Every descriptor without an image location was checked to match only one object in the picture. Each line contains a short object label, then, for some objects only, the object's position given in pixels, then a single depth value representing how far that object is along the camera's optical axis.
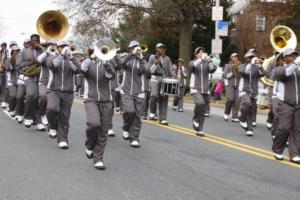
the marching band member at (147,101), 16.12
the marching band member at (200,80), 12.35
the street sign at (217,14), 23.80
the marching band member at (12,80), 14.83
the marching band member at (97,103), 8.55
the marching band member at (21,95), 12.78
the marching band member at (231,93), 16.78
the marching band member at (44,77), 10.38
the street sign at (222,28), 24.20
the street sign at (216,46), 23.02
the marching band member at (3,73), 16.04
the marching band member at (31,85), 12.38
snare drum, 14.84
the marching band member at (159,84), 14.78
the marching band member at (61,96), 10.36
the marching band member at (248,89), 13.05
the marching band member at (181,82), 20.20
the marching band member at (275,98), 10.24
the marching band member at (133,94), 10.78
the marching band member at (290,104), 9.27
